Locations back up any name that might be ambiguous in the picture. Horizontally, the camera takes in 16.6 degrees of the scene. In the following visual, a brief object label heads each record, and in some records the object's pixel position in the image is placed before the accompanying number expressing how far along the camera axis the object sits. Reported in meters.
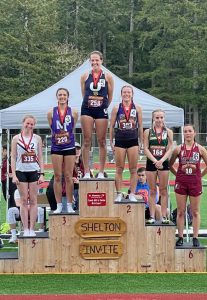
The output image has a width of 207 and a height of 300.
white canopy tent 12.61
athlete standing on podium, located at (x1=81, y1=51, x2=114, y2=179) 9.46
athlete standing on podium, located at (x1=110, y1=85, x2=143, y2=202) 9.52
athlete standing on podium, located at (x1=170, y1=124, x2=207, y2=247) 9.52
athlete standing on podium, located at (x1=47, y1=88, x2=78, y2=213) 9.41
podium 9.56
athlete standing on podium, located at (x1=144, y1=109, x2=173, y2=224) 9.71
